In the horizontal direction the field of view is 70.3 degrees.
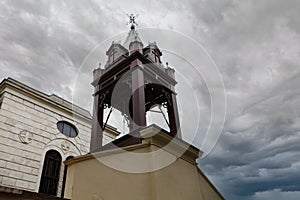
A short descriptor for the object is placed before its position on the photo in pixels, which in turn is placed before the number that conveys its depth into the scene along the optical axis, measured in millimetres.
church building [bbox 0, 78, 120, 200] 7656
